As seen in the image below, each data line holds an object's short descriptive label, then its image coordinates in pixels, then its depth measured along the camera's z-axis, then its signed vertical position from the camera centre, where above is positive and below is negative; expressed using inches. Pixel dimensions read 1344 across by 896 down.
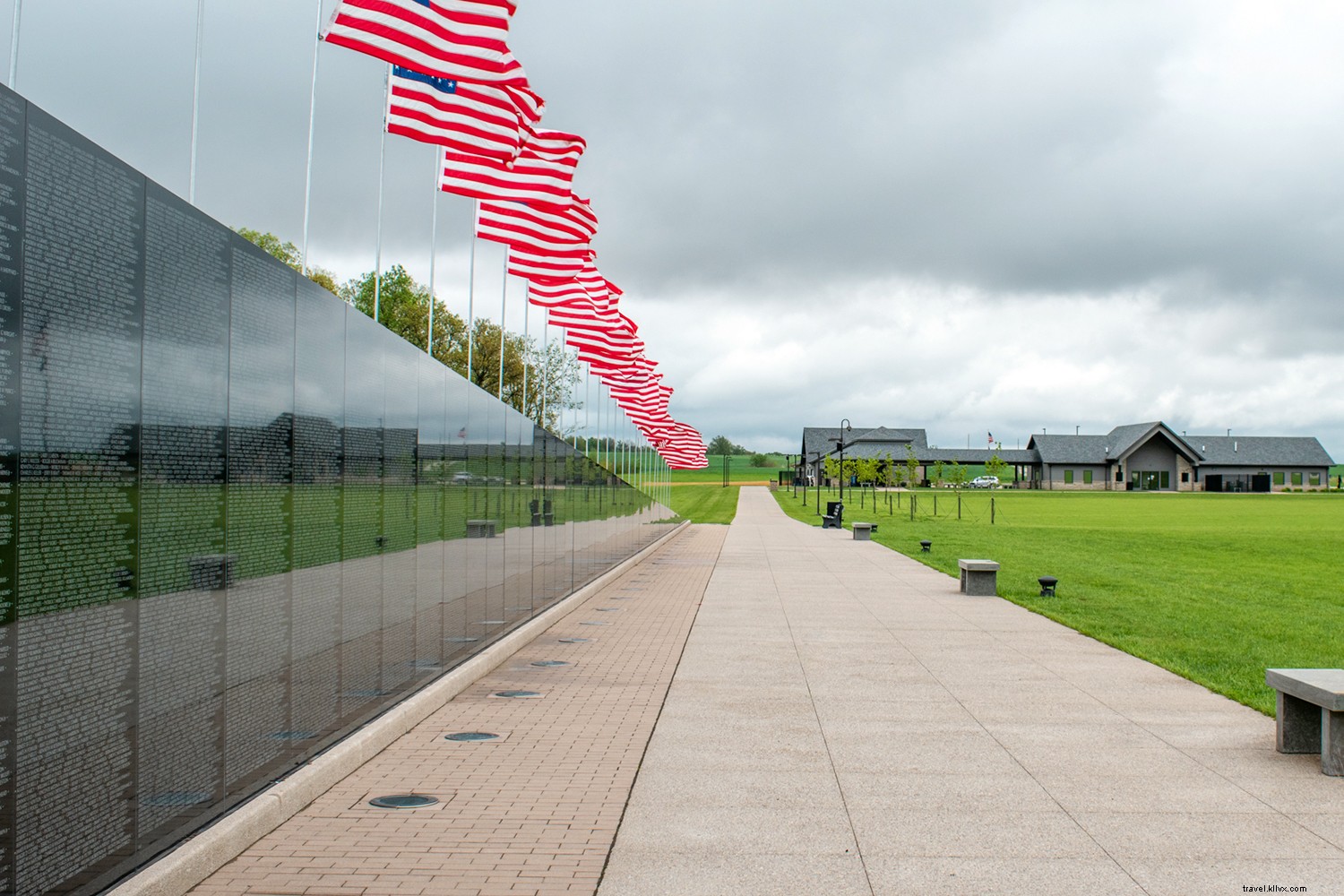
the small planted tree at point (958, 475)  3798.7 +35.5
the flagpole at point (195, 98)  227.5 +81.1
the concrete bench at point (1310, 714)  279.3 -58.9
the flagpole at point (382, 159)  360.0 +107.3
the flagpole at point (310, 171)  305.3 +84.3
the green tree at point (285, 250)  2620.6 +535.0
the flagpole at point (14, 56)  172.2 +64.5
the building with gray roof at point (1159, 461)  4736.7 +115.2
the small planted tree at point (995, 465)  3533.5 +63.5
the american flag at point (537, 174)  496.1 +141.3
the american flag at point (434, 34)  309.3 +126.8
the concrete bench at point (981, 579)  724.0 -60.5
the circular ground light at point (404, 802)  253.3 -73.6
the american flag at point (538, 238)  538.3 +120.1
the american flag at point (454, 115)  374.6 +122.5
